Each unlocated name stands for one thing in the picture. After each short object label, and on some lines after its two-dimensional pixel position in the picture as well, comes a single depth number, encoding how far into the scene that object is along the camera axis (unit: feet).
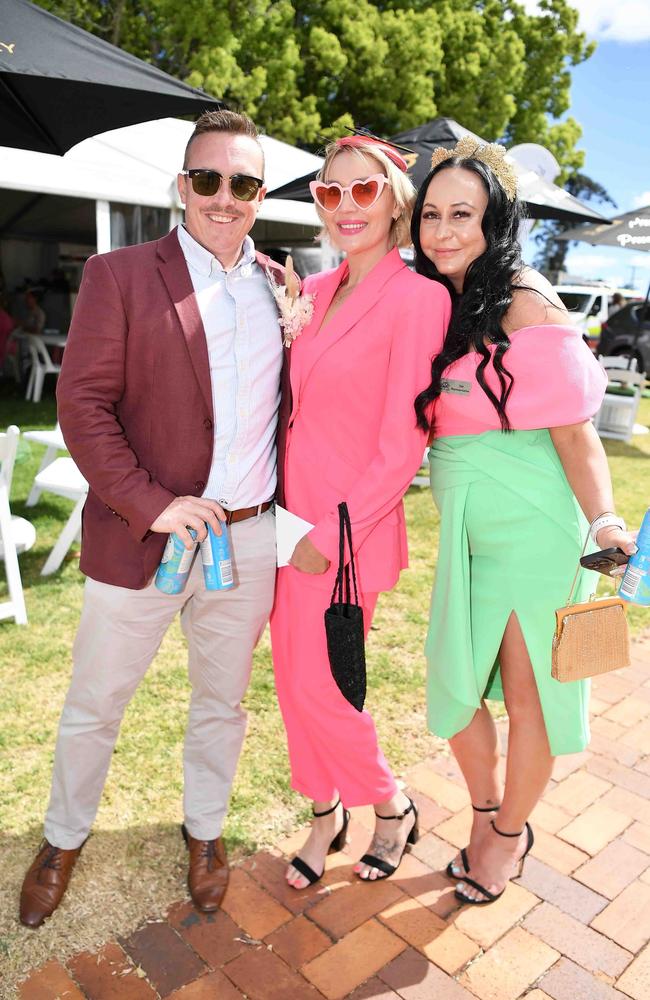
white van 57.57
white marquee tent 23.24
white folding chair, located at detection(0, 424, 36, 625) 12.76
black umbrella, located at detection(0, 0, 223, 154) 8.56
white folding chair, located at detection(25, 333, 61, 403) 34.32
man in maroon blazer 6.56
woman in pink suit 6.63
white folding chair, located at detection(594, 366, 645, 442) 34.35
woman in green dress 6.57
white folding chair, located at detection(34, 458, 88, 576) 15.46
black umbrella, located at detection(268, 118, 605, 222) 21.10
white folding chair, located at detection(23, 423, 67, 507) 17.54
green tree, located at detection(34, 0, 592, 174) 45.65
